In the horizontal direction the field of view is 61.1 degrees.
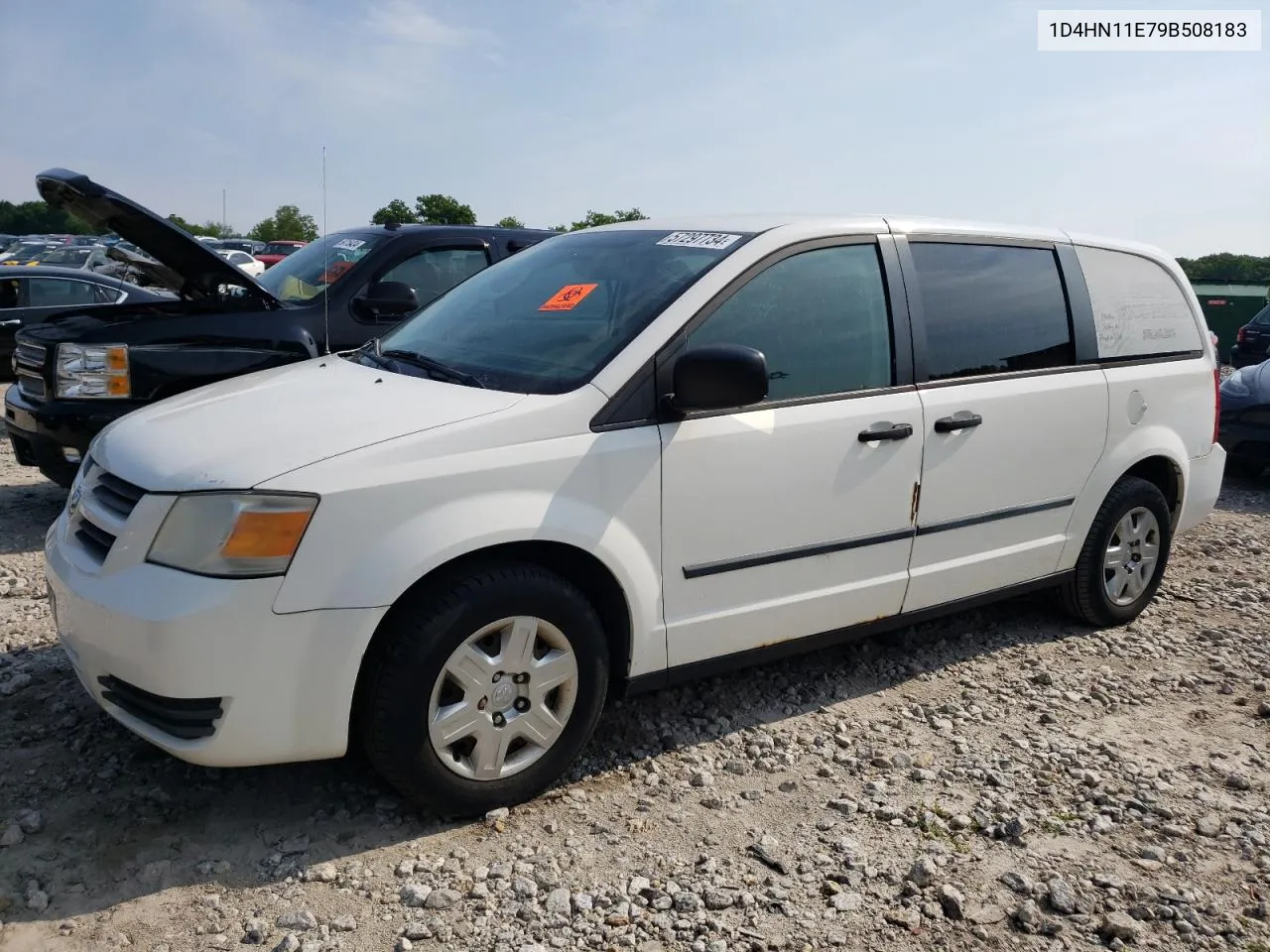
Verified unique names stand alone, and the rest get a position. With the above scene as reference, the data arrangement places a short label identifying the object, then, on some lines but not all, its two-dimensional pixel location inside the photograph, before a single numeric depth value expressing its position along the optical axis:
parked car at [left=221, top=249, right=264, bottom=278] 23.72
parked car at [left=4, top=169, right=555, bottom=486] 5.31
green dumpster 22.77
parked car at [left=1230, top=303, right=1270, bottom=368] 16.36
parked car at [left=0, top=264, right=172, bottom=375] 11.29
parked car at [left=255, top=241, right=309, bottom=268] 30.27
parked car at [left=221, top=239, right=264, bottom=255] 33.72
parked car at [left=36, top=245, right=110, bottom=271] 20.86
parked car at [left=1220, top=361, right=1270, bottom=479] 8.25
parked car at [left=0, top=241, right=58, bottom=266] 22.04
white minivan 2.76
